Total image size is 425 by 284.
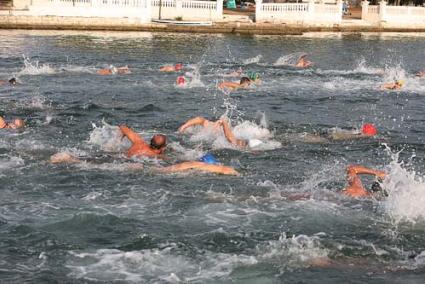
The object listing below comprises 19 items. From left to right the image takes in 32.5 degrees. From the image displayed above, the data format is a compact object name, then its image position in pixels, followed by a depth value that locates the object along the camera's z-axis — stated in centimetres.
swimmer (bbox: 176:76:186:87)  2903
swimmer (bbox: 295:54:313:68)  3649
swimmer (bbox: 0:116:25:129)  1948
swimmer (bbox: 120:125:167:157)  1628
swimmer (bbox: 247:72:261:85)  3002
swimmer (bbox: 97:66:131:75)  3178
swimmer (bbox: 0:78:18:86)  2745
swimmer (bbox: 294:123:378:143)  1954
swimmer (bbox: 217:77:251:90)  2826
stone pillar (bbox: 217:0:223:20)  5928
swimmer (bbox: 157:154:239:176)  1547
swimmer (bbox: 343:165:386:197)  1432
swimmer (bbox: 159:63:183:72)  3322
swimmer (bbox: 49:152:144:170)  1585
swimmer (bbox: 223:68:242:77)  3244
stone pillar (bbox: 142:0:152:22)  5606
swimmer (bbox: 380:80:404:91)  2953
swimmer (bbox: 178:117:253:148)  1808
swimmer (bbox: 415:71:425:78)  3288
